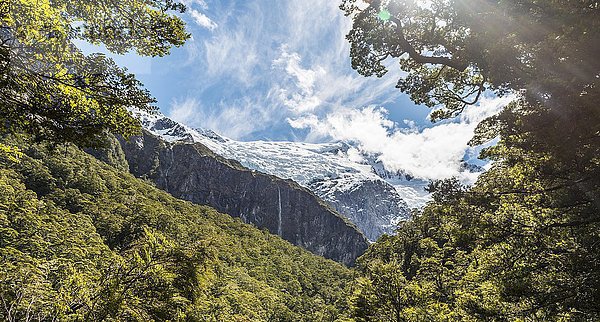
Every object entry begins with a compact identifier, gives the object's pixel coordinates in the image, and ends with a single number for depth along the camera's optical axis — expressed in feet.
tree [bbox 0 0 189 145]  20.15
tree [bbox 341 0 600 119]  25.20
